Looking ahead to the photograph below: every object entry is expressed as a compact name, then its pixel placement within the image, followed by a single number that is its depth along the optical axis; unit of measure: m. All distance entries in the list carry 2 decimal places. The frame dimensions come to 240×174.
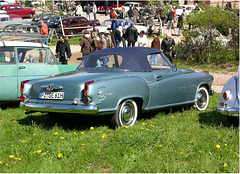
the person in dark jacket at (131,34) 18.02
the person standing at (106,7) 44.56
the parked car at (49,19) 30.32
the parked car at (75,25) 28.88
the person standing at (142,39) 17.06
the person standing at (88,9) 37.60
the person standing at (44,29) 19.33
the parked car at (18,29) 19.66
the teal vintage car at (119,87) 5.79
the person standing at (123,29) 20.11
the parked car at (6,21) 27.37
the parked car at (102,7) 47.75
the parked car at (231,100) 5.88
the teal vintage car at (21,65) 8.17
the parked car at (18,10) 42.56
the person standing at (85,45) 14.75
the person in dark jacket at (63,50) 13.79
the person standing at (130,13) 38.75
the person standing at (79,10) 44.74
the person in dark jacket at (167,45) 13.35
